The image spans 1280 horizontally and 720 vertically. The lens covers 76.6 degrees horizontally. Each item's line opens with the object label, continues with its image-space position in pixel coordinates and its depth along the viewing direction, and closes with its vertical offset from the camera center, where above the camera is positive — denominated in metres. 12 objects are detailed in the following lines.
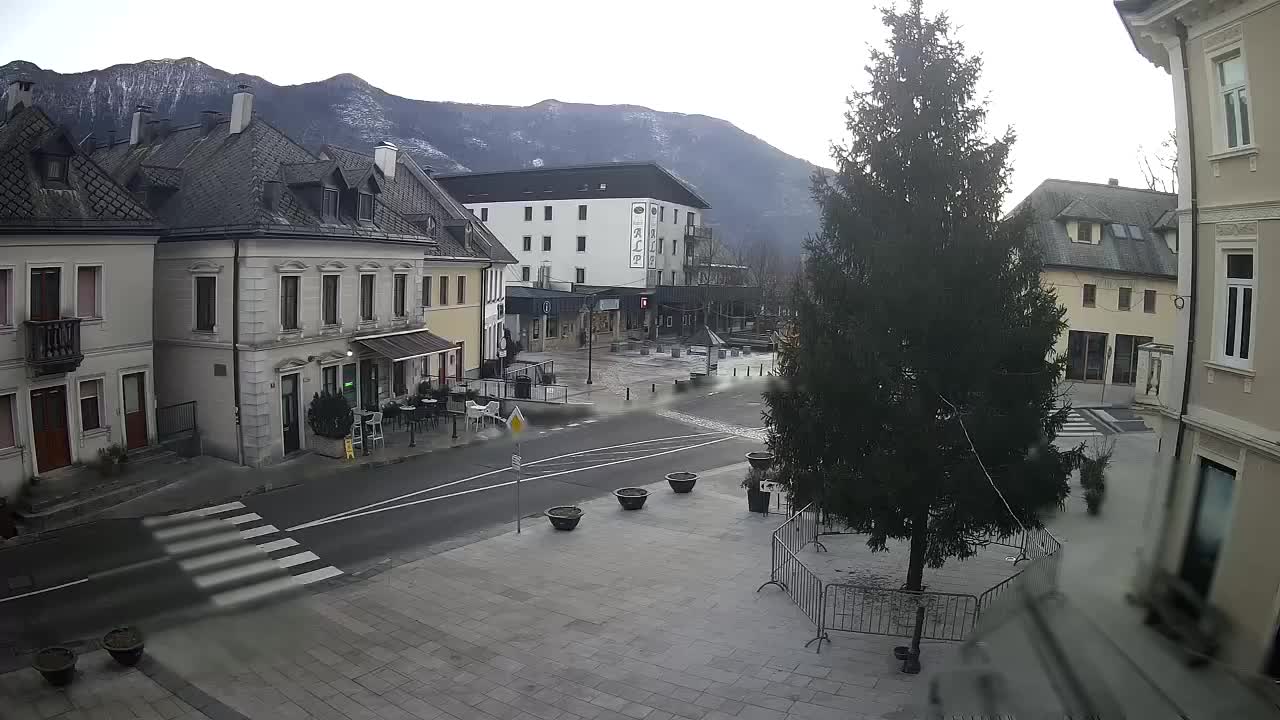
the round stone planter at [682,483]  22.30 -4.70
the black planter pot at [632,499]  20.44 -4.74
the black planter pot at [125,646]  11.61 -5.04
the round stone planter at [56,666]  10.84 -4.98
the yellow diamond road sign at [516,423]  19.29 -2.80
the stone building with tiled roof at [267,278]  24.09 +0.74
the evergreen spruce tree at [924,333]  11.26 -0.20
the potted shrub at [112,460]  20.98 -4.30
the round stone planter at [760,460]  21.48 -4.00
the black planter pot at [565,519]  18.56 -4.82
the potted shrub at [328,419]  26.30 -3.81
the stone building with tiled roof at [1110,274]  33.75 +2.10
